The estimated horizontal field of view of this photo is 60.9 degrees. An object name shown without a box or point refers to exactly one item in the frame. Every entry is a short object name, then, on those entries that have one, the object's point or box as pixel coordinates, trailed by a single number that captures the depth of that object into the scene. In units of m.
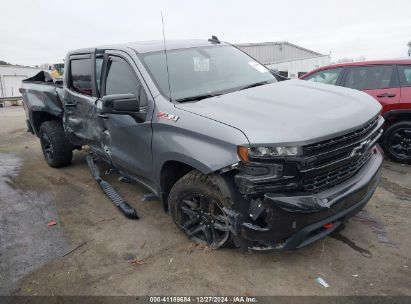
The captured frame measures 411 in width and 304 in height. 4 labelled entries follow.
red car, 5.34
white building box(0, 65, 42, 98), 26.42
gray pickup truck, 2.42
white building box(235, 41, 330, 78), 27.56
